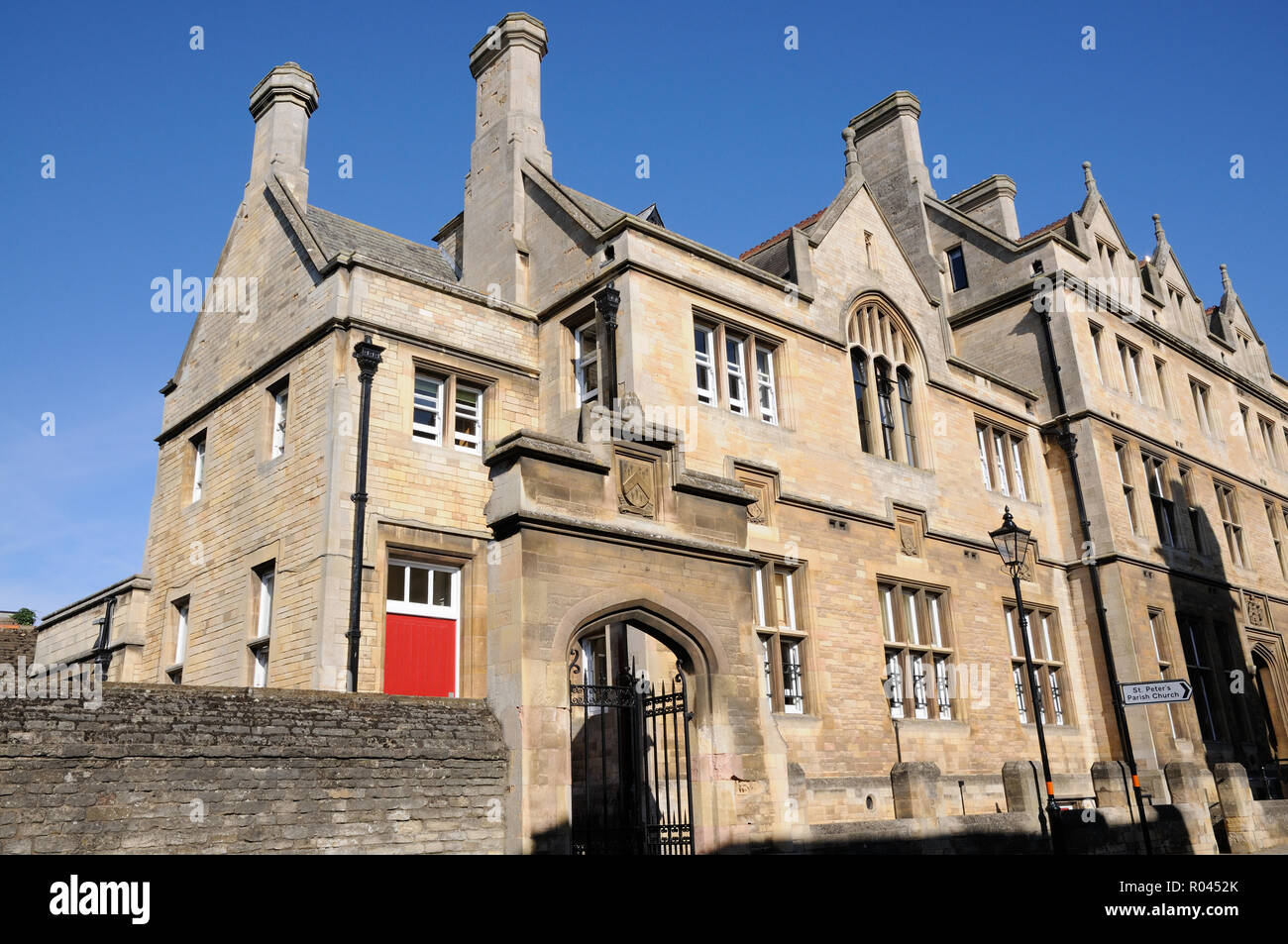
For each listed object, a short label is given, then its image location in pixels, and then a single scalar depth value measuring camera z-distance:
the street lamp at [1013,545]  16.34
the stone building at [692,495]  11.20
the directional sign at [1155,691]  14.19
